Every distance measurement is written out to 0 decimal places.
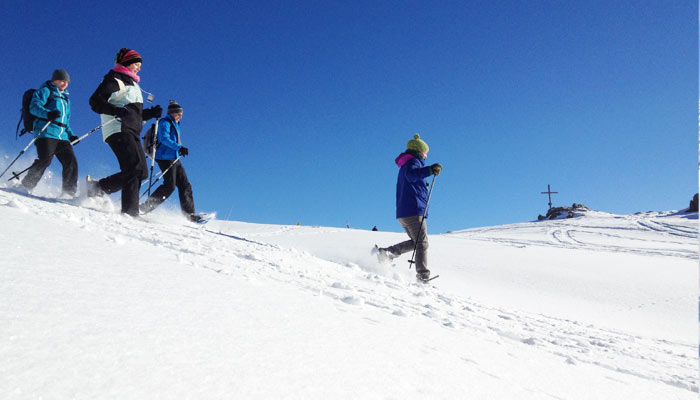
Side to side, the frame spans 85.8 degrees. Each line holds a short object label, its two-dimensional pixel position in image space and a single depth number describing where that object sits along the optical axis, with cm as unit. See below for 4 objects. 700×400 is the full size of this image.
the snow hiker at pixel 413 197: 536
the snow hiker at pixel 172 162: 596
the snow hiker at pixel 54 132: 550
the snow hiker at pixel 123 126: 462
